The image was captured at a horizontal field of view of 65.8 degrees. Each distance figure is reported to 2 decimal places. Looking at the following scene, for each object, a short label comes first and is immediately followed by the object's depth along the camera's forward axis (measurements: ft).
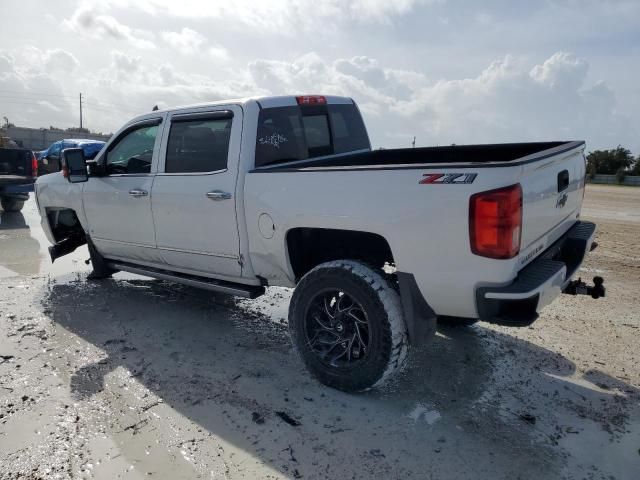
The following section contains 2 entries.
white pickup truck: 9.10
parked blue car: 51.75
